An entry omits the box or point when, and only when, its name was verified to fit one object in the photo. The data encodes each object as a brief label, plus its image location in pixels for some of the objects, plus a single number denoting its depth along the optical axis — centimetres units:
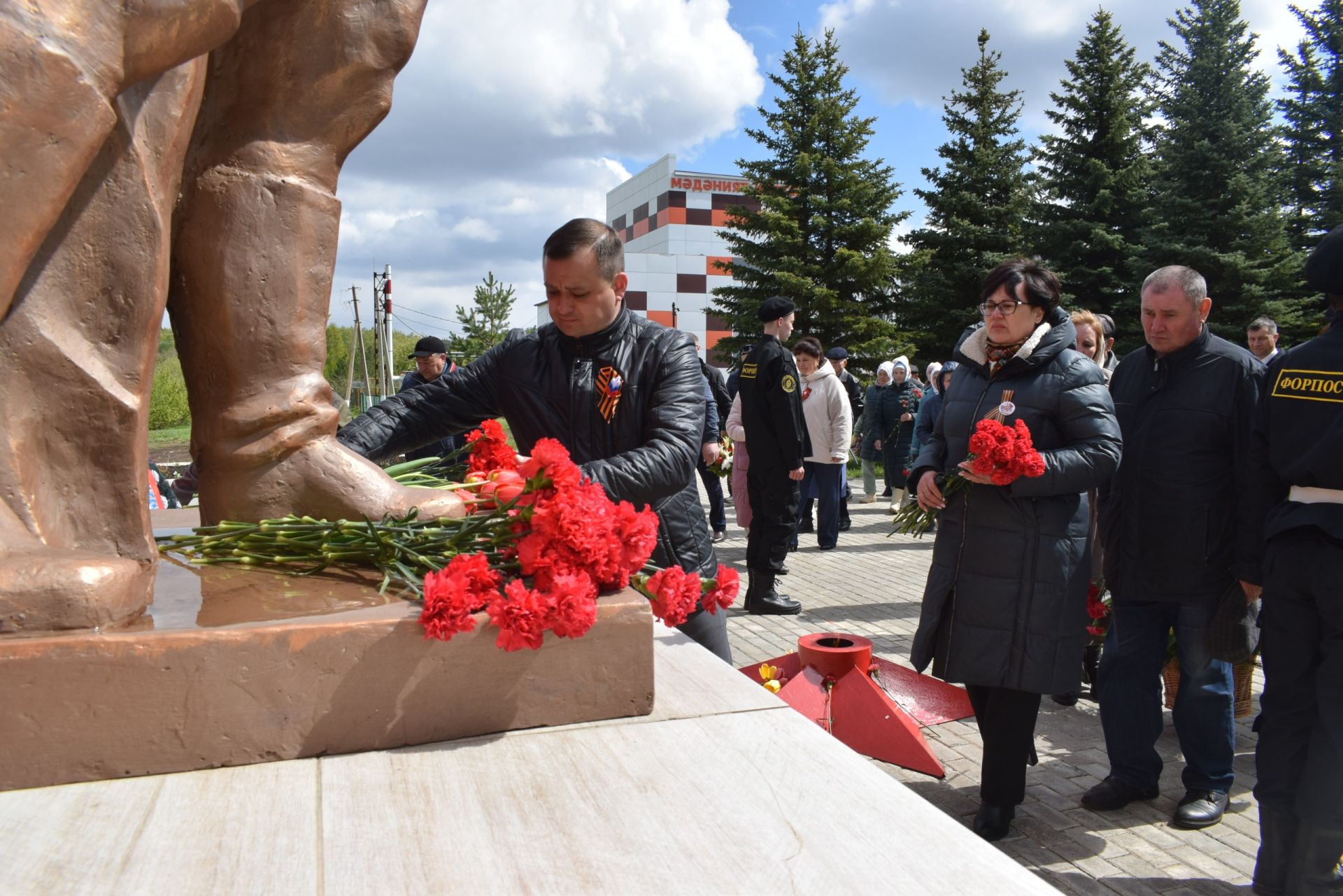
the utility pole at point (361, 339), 2048
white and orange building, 4659
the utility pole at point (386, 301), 2205
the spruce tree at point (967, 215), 2942
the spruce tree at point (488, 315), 3209
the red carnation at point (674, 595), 213
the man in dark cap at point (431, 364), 788
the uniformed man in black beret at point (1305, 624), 297
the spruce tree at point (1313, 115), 2705
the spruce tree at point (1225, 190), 2389
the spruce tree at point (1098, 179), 2714
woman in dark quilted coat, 338
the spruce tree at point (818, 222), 3053
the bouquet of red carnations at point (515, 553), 186
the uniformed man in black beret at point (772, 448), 700
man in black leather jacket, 279
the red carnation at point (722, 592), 229
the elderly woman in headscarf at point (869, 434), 1214
